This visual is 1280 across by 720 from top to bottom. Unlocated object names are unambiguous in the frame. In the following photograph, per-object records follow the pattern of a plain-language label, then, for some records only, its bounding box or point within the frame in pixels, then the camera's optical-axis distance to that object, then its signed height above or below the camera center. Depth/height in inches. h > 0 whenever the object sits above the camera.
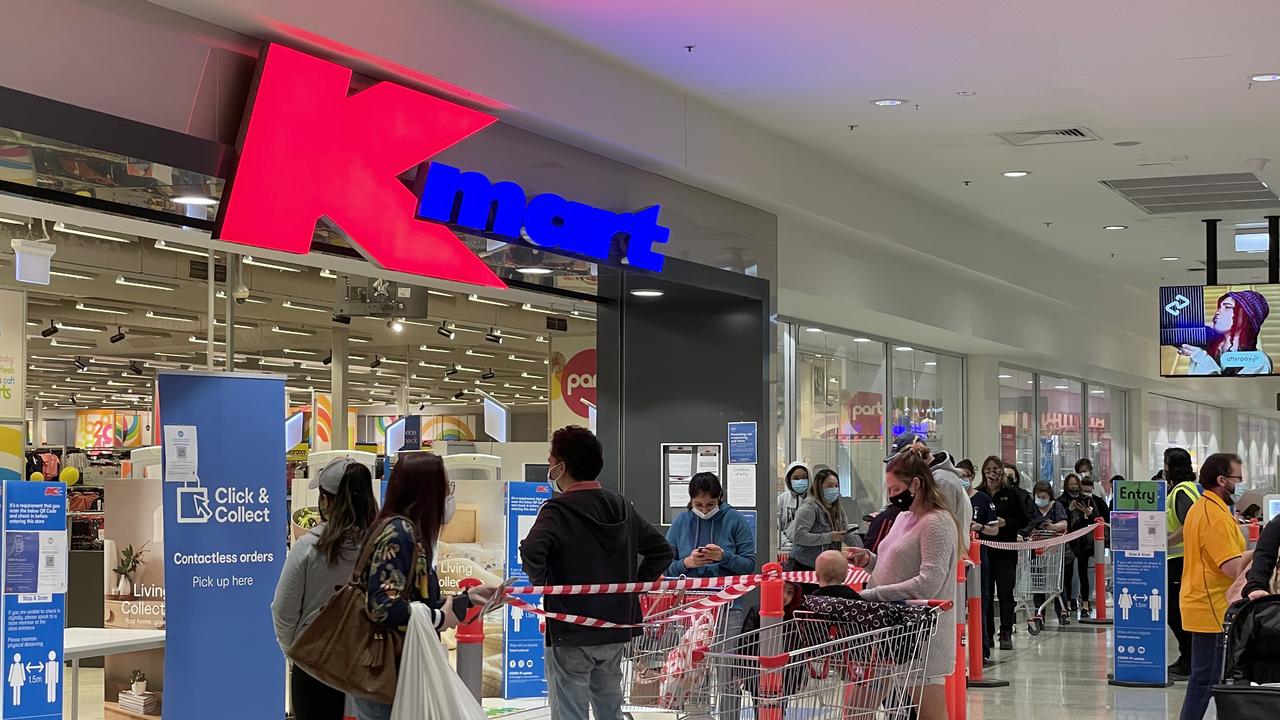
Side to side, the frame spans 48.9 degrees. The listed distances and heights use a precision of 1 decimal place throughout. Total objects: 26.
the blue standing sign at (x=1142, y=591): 418.3 -41.3
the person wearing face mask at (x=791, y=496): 446.6 -13.7
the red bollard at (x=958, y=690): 321.4 -54.3
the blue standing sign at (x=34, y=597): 254.5 -25.8
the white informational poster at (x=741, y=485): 405.1 -9.0
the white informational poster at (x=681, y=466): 406.6 -3.5
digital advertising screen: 489.4 +43.5
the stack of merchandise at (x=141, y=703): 308.8 -54.6
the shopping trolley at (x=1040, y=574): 564.1 -48.8
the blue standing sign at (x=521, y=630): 334.6 -42.5
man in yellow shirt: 298.8 -25.1
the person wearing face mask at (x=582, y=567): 219.8 -17.7
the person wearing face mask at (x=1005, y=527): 506.3 -27.3
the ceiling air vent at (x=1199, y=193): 466.6 +89.5
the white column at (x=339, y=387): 577.6 +27.7
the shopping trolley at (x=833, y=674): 213.9 -34.4
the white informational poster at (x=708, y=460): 407.2 -1.8
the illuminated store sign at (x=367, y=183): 235.1 +51.2
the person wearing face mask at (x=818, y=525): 420.2 -21.7
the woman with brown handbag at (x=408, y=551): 174.2 -12.2
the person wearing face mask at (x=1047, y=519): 555.7 -27.5
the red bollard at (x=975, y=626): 397.1 -50.3
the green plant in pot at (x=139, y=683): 311.1 -50.4
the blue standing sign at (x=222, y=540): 256.2 -15.8
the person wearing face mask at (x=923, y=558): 253.1 -19.1
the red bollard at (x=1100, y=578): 567.8 -50.6
